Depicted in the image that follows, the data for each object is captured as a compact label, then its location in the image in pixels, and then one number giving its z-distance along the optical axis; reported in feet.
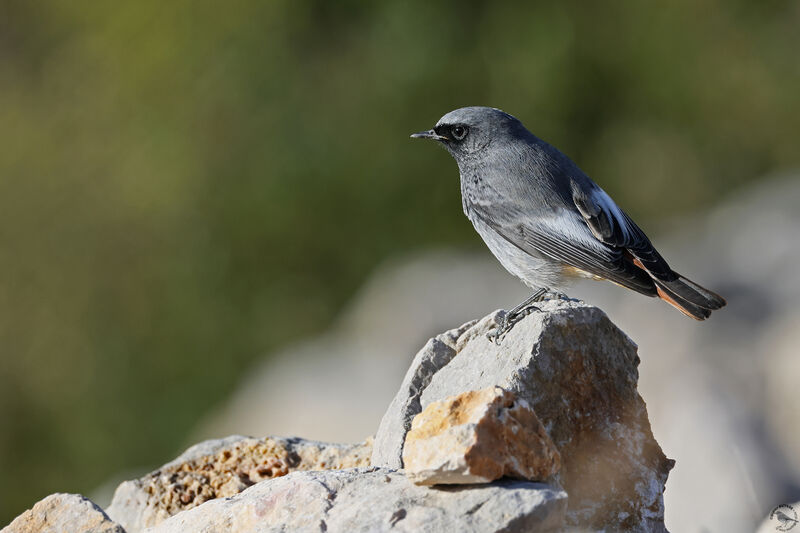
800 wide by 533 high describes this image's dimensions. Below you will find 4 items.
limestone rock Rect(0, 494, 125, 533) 26.37
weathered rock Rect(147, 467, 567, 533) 19.66
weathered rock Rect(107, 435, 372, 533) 29.53
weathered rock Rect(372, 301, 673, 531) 24.02
